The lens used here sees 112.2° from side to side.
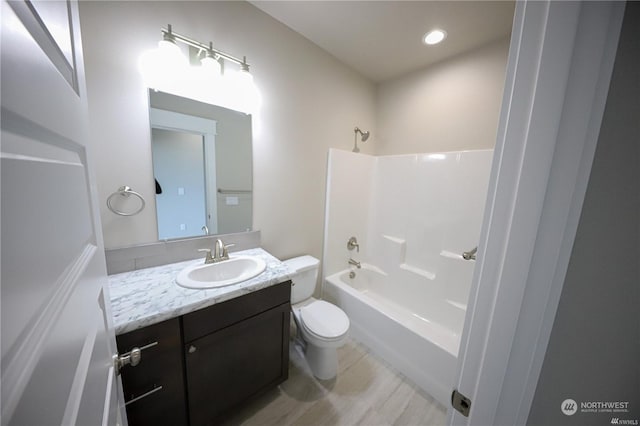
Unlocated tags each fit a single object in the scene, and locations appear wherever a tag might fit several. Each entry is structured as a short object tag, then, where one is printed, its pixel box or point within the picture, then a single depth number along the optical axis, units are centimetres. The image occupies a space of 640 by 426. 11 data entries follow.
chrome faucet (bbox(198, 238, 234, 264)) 136
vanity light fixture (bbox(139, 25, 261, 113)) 116
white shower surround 158
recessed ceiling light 162
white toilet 147
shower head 225
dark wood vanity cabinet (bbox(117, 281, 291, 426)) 89
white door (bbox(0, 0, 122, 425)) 22
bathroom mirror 127
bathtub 143
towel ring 113
